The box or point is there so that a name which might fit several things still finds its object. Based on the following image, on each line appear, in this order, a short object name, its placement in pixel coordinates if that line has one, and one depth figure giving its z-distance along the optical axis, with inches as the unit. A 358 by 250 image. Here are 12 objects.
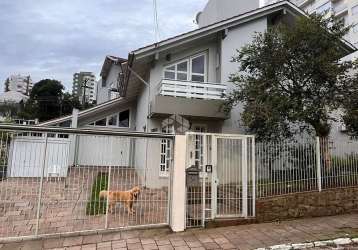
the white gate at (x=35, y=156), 288.8
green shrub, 299.6
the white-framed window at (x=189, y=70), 568.7
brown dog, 303.4
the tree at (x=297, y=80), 415.8
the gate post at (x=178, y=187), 304.6
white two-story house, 512.2
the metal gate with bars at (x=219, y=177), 316.8
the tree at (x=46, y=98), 1608.0
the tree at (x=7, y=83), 3429.6
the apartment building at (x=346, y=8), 1441.4
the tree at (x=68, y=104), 1683.1
